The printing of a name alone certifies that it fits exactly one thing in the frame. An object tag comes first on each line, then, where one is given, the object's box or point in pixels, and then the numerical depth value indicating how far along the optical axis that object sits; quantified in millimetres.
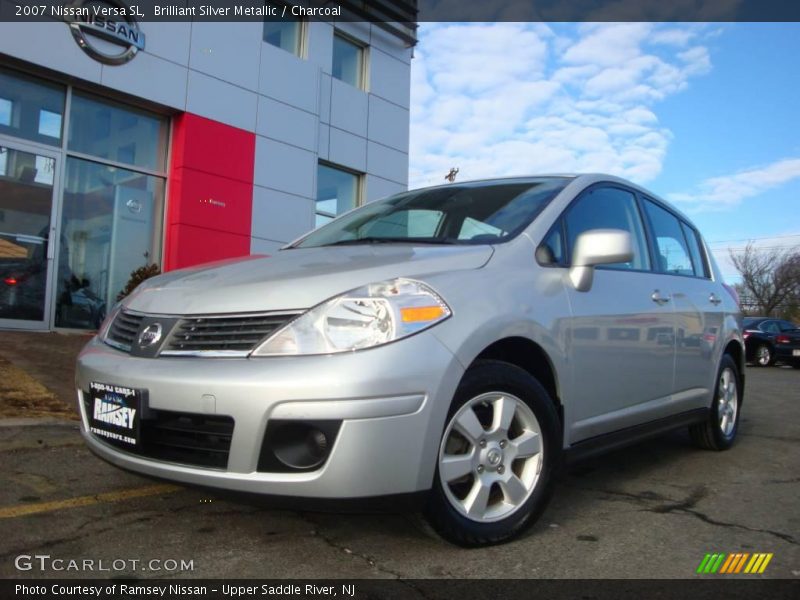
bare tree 56344
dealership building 8516
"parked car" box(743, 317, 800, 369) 16141
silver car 2102
